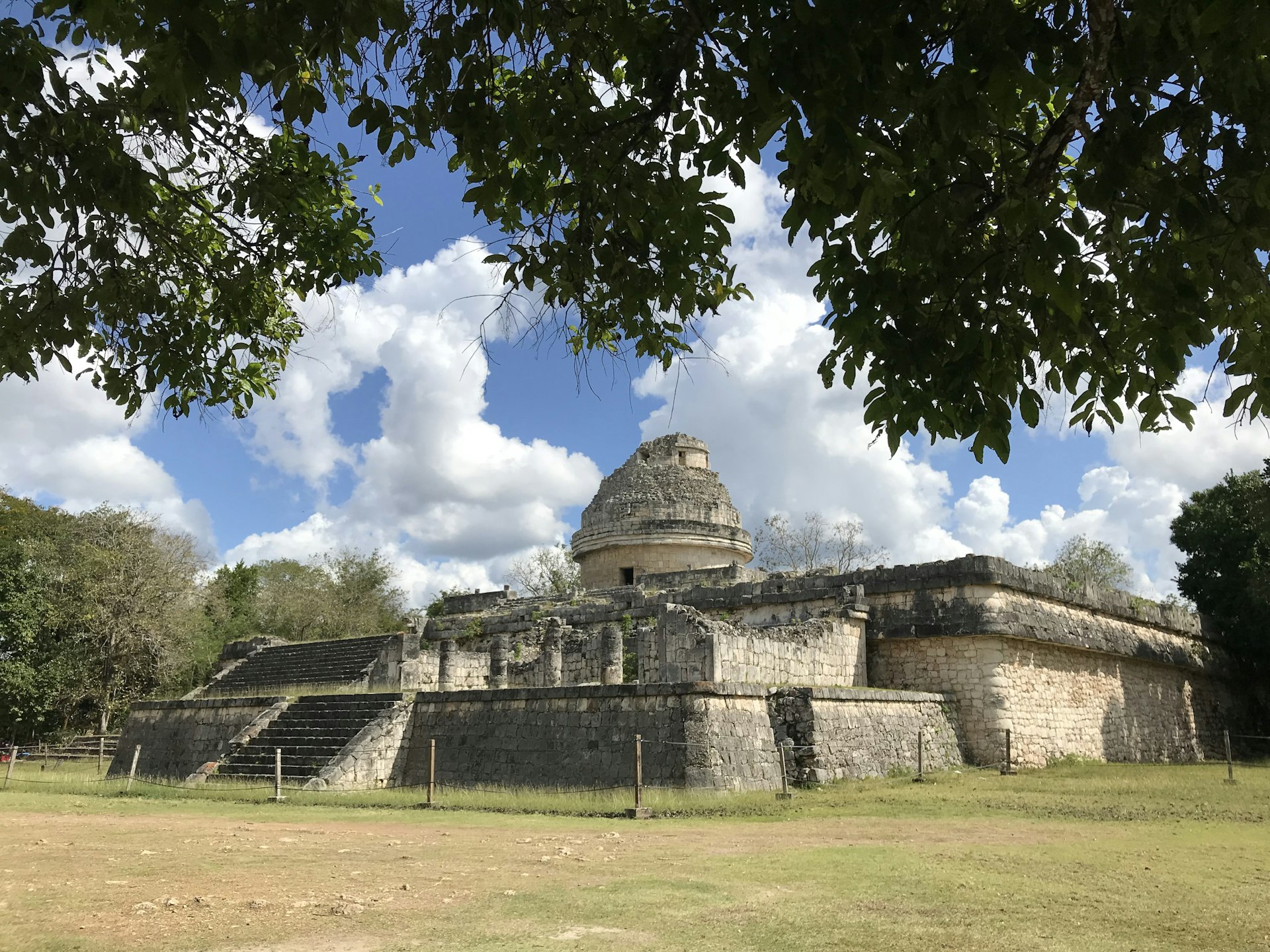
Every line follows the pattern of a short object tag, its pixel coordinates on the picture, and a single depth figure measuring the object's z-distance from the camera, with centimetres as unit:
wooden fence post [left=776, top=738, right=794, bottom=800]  1233
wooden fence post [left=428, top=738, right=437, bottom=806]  1288
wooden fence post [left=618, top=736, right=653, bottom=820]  1106
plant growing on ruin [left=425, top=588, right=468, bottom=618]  2809
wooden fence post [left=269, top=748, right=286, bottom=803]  1370
